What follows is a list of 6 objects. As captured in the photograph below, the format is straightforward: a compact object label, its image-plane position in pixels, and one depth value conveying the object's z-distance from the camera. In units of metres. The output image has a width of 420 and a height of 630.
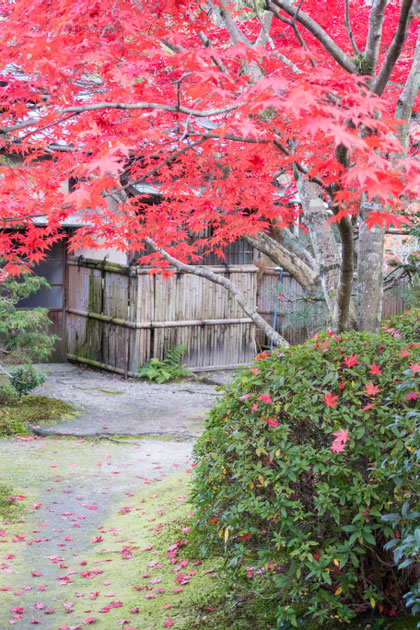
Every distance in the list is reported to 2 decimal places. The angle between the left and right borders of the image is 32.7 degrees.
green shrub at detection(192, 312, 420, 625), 3.46
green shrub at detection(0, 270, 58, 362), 11.07
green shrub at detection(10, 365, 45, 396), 11.02
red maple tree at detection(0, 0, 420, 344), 3.63
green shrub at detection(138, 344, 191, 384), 13.99
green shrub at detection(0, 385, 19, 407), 11.18
